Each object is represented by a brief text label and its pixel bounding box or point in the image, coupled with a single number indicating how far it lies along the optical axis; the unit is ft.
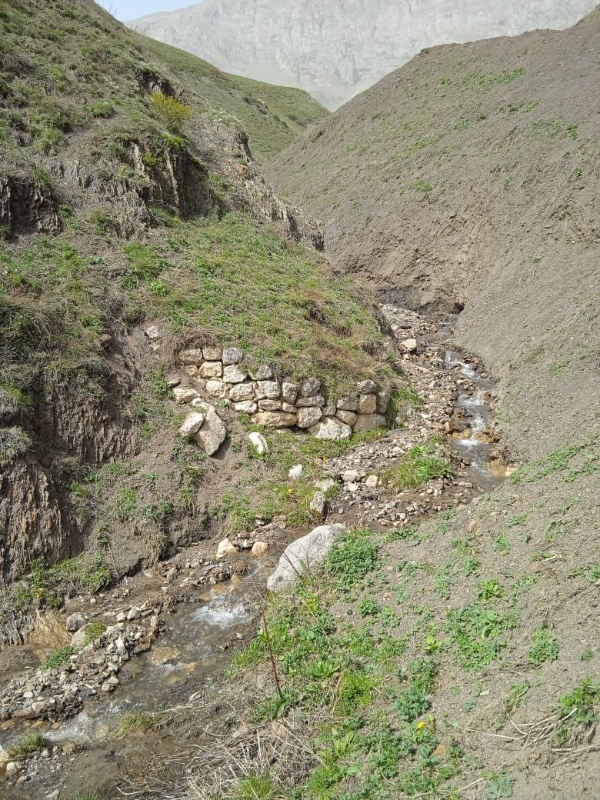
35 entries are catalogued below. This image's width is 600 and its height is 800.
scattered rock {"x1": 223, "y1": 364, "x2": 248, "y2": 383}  38.36
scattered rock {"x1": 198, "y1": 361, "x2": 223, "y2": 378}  38.70
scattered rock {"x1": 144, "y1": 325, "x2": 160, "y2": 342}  39.19
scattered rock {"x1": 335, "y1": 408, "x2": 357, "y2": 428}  40.14
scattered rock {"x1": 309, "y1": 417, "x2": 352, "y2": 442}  39.14
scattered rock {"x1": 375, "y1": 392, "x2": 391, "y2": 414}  42.04
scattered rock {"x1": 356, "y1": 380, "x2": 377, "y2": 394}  40.73
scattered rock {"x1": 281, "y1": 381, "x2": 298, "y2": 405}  38.34
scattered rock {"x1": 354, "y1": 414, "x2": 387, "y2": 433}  40.88
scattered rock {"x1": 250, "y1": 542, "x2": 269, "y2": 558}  30.25
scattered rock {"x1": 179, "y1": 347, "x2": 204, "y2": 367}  38.78
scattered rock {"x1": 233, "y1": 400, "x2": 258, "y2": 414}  38.01
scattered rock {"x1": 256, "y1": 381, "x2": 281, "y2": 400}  38.09
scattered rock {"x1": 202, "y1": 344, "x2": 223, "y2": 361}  38.83
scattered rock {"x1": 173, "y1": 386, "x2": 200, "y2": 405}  37.24
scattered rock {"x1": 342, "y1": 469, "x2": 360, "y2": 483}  35.40
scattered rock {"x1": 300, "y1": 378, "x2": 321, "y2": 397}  38.86
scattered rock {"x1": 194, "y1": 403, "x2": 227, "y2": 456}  35.70
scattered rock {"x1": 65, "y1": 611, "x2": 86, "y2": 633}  25.59
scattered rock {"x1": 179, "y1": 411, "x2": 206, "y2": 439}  35.47
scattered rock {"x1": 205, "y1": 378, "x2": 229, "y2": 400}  38.38
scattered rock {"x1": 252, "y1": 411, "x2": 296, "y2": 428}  38.01
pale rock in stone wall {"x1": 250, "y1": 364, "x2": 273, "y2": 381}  38.29
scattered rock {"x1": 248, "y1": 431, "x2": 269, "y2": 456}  36.29
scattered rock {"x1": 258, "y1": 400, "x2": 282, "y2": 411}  38.17
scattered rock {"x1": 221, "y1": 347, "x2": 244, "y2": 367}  38.58
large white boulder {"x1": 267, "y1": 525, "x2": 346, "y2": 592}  26.45
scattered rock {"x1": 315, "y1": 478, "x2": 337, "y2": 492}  34.35
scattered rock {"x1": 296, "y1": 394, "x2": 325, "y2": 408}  38.96
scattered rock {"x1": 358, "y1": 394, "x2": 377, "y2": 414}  40.73
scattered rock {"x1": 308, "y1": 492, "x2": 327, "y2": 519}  32.76
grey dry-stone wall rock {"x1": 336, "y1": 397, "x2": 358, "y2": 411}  39.96
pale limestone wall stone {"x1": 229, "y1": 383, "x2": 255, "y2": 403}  38.14
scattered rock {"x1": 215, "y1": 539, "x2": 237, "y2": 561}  30.37
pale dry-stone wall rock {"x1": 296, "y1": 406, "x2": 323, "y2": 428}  38.81
